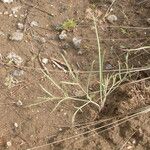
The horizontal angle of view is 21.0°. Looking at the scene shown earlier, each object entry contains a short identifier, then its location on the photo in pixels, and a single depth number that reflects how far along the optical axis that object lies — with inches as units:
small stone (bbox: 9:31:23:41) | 80.5
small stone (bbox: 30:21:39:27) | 83.4
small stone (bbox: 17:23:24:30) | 82.5
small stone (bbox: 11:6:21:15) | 84.8
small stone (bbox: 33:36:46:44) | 81.2
